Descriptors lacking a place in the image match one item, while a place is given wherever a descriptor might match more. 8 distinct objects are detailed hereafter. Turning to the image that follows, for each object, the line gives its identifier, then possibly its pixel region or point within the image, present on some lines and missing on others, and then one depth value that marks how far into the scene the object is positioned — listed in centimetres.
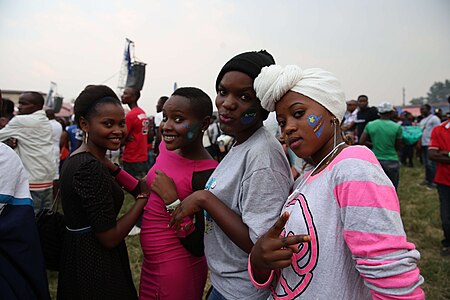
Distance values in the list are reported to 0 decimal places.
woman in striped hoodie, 92
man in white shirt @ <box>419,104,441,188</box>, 834
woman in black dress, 166
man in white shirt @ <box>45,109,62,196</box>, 537
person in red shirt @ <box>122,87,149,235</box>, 559
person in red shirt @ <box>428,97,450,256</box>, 405
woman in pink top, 179
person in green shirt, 551
